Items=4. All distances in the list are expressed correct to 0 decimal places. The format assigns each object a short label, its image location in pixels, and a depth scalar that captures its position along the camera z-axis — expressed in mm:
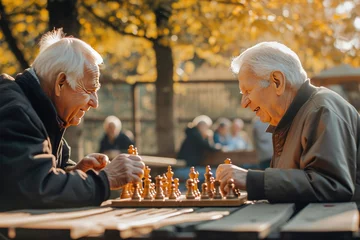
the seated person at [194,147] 15453
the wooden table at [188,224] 3480
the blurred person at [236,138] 18250
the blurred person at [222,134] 18219
